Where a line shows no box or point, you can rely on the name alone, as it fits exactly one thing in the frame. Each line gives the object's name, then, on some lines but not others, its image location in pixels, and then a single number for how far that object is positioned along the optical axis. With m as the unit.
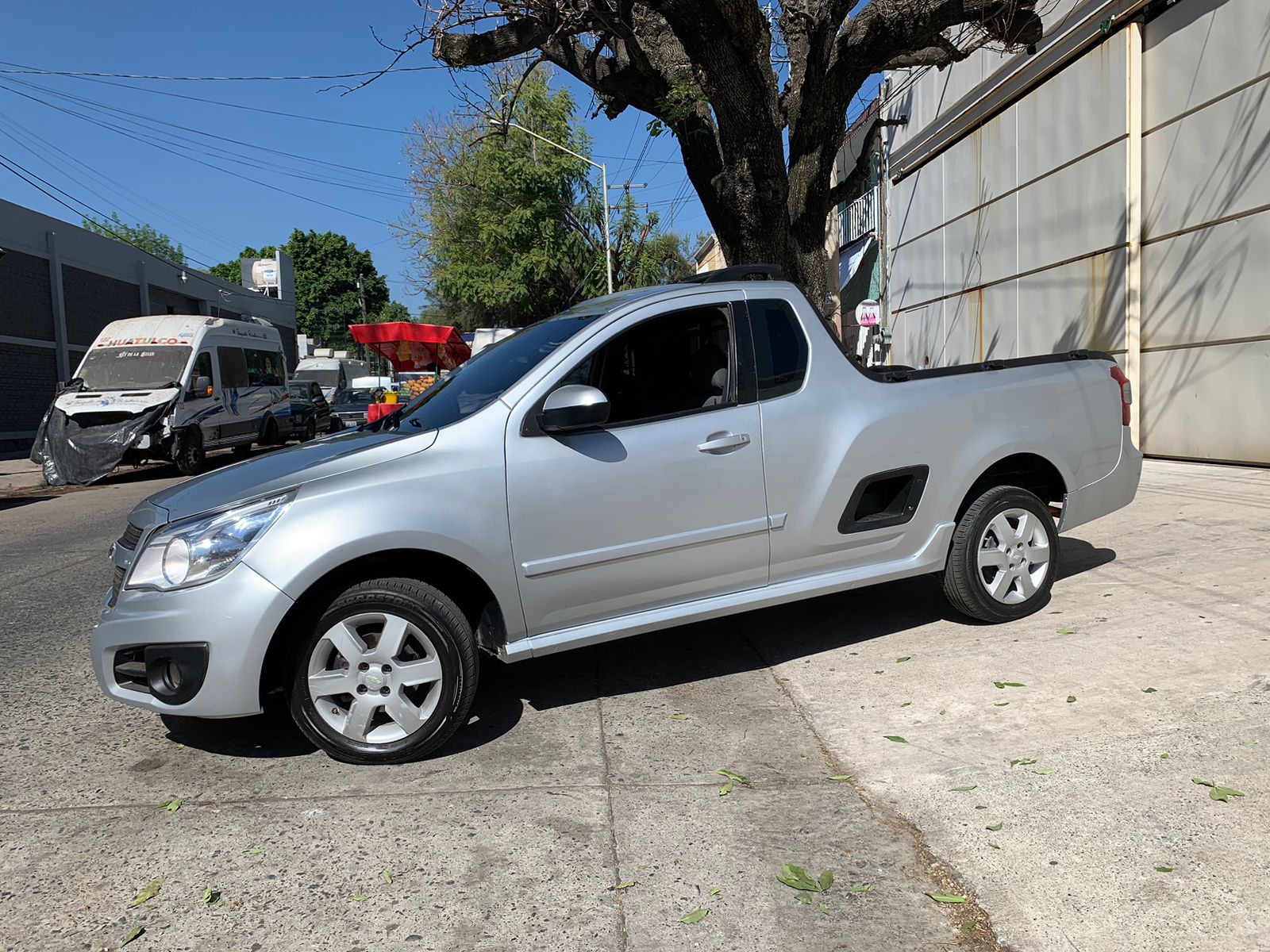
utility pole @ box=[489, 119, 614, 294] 36.00
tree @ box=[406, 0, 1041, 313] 8.68
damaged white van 15.88
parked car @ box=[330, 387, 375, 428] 28.12
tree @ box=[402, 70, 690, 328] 36.00
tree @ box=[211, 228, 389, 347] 89.12
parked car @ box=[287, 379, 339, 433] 23.66
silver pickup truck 3.73
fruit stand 23.17
